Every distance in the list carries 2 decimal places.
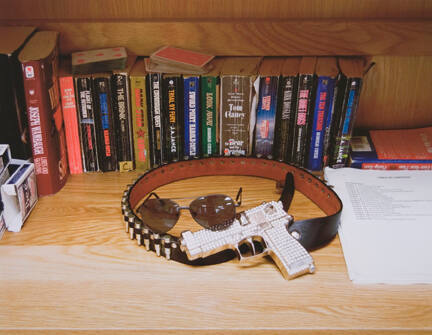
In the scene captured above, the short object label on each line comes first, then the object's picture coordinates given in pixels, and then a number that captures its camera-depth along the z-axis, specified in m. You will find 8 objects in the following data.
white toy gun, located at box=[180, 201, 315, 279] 0.81
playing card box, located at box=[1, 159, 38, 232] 0.88
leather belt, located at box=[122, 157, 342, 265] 0.84
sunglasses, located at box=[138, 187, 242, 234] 0.92
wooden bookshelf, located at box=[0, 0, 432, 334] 0.73
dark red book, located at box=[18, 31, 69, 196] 0.92
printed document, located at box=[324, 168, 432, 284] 0.82
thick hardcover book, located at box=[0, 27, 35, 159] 0.91
